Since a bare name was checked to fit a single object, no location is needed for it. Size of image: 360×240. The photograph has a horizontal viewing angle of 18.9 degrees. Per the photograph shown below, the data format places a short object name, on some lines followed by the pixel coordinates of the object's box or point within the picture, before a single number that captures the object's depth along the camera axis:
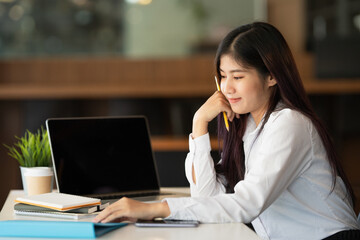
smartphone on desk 2.91
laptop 3.35
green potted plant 3.39
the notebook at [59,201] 3.03
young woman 2.96
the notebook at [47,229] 2.81
